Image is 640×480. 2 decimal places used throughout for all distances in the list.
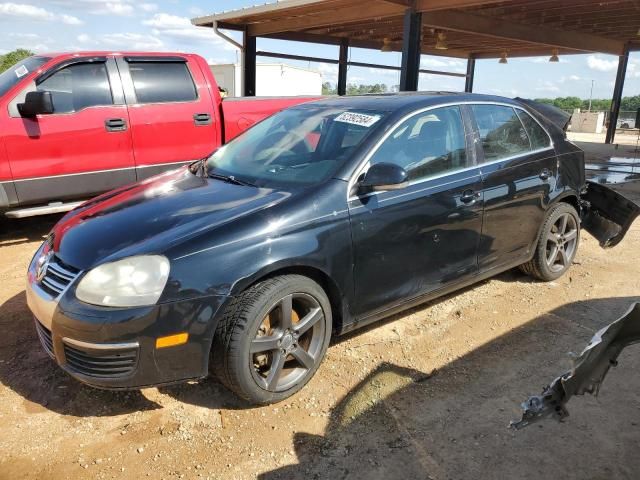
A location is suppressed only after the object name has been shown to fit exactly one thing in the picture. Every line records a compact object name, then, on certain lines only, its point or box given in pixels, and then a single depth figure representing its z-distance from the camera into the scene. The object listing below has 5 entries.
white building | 27.45
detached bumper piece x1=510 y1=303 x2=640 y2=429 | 1.83
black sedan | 2.59
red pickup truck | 5.39
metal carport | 11.89
